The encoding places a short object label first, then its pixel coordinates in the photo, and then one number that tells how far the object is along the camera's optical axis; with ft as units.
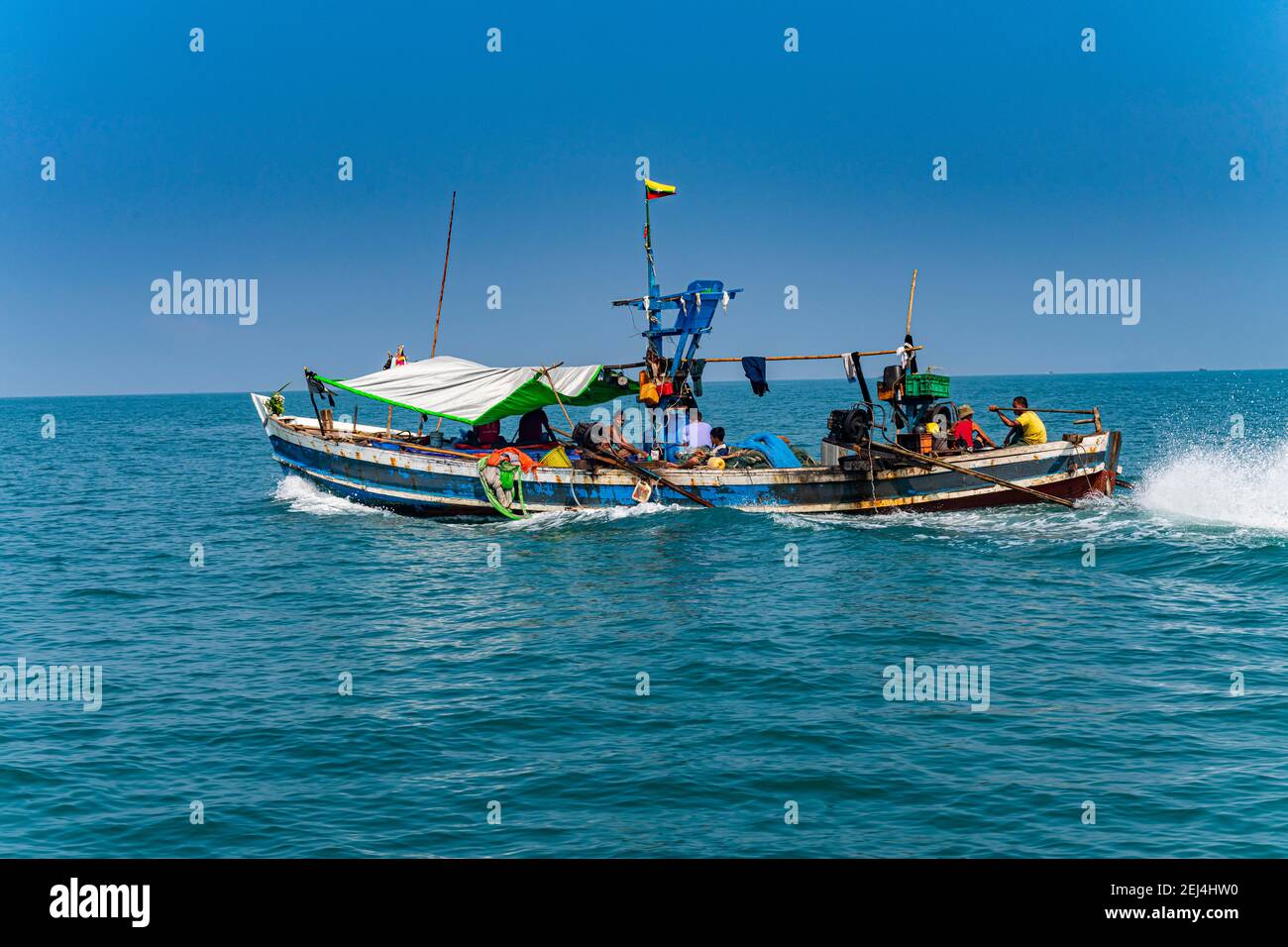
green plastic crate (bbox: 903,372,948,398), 90.17
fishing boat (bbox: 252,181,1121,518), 90.27
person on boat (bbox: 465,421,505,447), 103.35
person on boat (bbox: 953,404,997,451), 91.56
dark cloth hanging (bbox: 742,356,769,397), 101.71
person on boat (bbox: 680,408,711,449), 98.73
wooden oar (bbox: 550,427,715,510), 92.07
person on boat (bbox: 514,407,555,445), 103.30
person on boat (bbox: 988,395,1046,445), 90.22
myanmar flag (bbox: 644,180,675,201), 102.53
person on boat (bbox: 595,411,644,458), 95.55
